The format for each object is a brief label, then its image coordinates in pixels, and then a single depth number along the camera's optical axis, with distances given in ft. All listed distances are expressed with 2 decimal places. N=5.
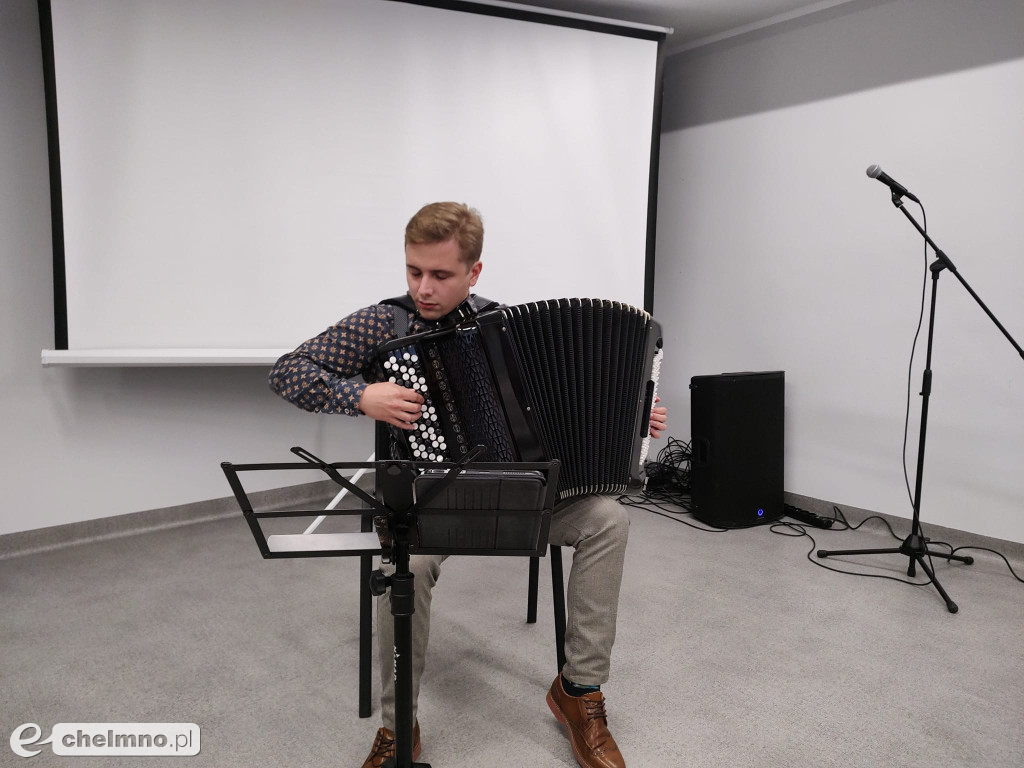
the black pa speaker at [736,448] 10.15
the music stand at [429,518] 3.70
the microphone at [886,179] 7.51
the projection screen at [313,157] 8.18
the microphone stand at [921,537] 7.60
